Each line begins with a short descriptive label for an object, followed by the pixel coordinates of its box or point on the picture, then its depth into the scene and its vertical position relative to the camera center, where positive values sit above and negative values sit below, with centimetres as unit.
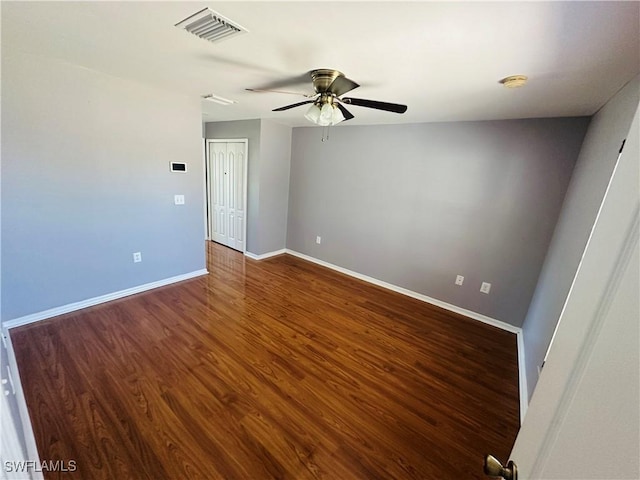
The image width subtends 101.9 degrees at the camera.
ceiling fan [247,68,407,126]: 182 +59
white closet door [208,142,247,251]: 447 -36
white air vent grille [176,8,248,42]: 131 +75
